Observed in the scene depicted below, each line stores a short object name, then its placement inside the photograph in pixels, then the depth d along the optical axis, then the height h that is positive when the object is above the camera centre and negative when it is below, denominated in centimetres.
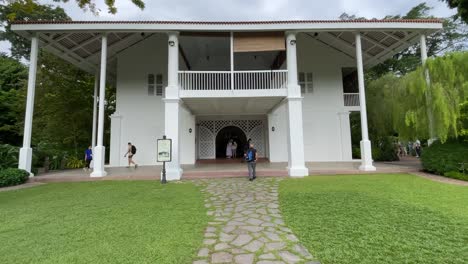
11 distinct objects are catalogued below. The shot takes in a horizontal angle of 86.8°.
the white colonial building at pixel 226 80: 930 +344
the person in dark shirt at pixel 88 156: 1164 -4
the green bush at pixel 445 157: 819 -30
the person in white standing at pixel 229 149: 1552 +20
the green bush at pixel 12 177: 823 -69
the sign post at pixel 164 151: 823 +9
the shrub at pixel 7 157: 938 -2
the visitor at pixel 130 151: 1167 +16
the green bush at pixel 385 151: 1392 -6
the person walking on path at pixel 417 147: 1779 +17
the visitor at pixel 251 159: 840 -23
